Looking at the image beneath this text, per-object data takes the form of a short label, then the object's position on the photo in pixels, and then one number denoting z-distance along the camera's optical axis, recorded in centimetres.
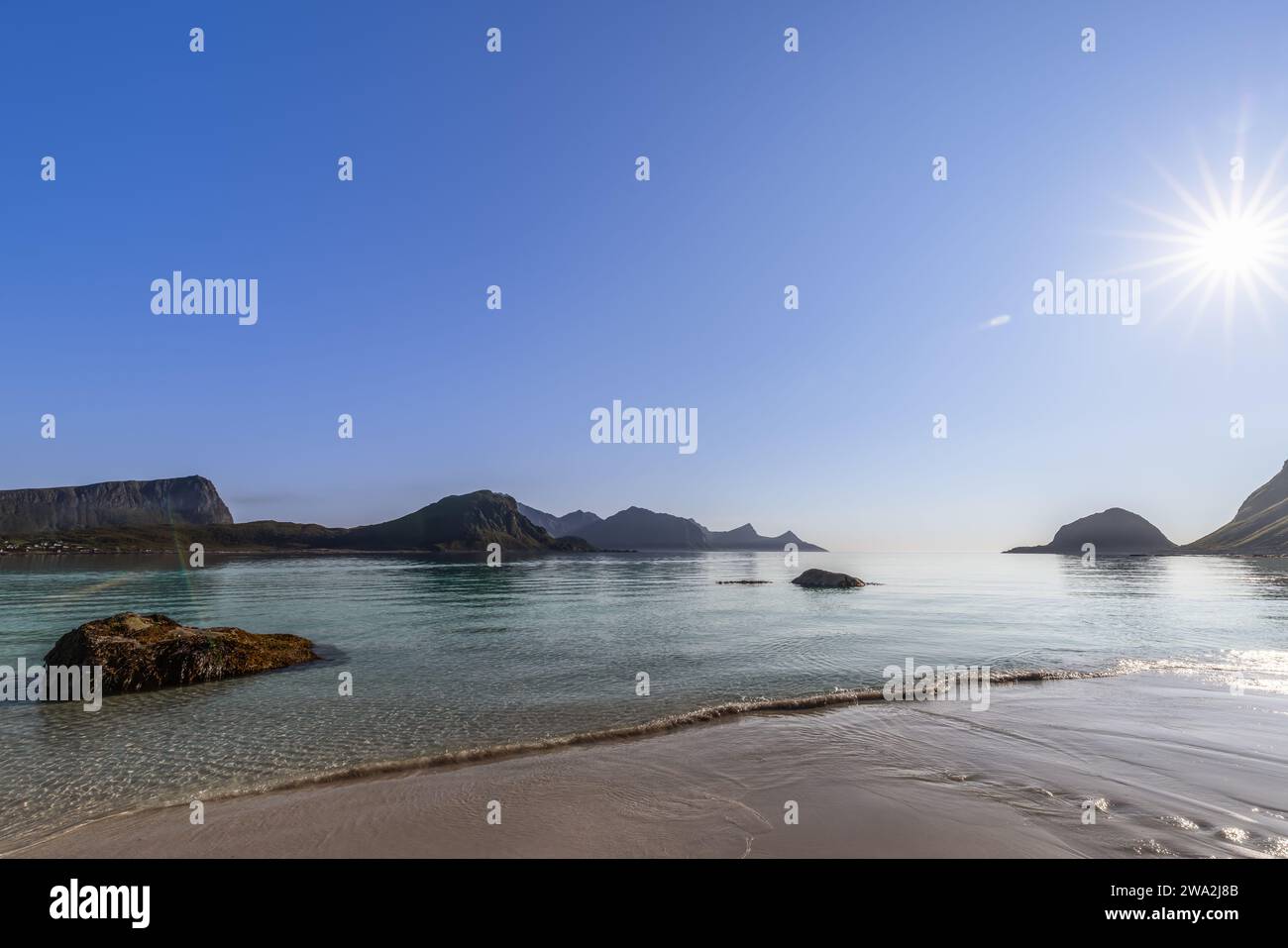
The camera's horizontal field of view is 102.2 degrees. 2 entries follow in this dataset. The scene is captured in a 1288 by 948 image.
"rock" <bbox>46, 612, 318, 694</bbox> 1678
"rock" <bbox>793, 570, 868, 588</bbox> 6234
